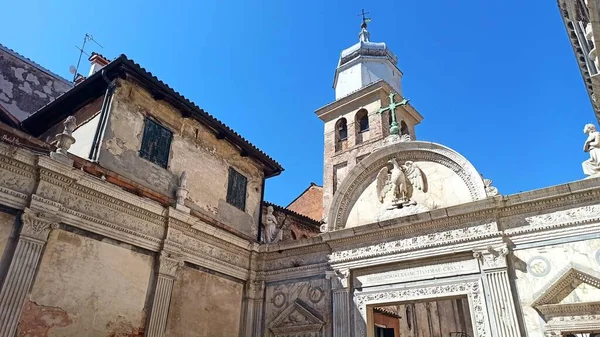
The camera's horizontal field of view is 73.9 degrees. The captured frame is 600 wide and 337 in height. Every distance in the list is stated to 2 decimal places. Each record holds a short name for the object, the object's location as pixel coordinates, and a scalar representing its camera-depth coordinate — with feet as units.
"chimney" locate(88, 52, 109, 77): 47.37
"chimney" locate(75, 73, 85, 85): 52.20
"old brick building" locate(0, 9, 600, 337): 23.35
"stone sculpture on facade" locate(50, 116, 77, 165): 24.35
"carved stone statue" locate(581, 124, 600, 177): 25.48
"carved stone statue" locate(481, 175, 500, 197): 27.85
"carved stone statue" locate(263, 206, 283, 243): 40.95
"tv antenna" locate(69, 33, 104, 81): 53.72
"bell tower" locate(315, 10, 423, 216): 61.82
